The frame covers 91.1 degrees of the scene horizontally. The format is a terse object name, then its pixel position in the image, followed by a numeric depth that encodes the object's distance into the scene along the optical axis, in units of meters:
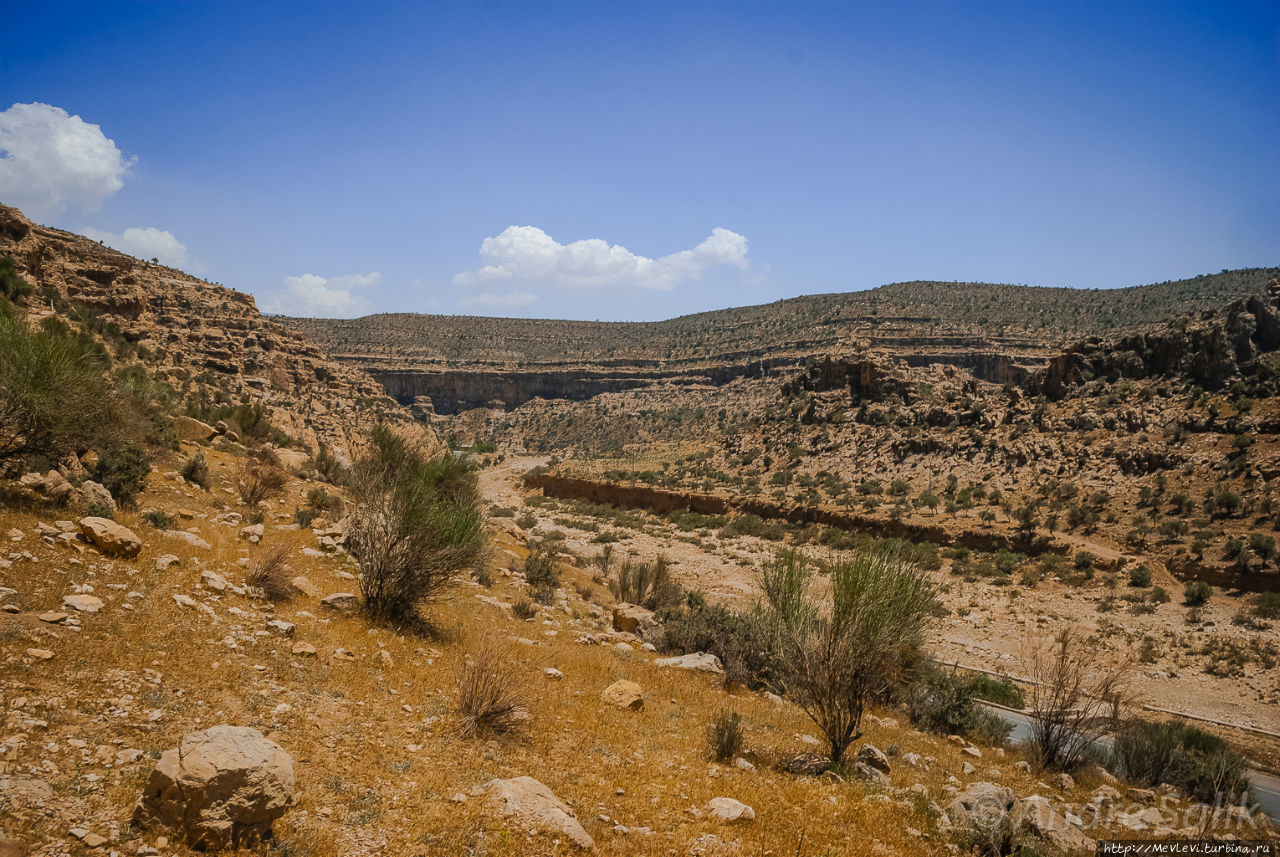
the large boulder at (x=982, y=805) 6.58
